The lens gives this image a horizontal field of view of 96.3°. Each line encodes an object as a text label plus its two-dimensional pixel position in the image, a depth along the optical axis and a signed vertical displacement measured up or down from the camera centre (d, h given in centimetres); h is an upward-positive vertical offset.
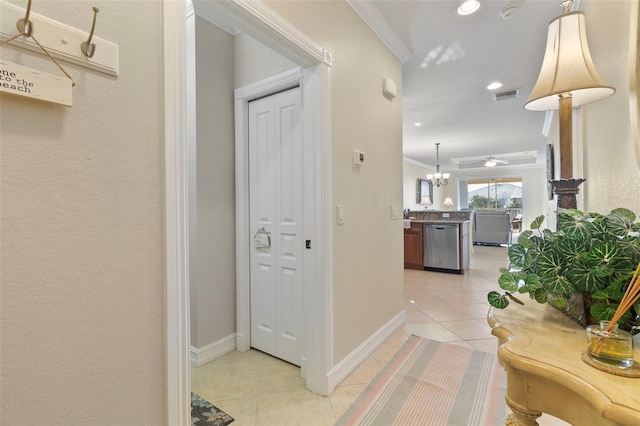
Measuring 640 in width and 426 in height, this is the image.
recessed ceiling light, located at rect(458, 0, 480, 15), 208 +152
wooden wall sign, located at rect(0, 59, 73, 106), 68 +33
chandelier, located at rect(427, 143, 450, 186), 764 +106
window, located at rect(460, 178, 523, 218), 1027 +62
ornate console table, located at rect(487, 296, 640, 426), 51 -33
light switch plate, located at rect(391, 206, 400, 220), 266 -1
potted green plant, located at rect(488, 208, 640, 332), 65 -14
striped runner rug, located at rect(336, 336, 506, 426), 156 -112
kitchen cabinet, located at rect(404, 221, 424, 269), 518 -65
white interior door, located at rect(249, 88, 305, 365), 207 -9
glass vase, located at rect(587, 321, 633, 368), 57 -28
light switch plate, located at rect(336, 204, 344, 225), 189 -1
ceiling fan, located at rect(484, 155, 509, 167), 899 +159
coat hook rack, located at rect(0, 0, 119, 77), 70 +47
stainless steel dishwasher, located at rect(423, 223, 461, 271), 479 -60
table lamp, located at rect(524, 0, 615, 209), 98 +47
